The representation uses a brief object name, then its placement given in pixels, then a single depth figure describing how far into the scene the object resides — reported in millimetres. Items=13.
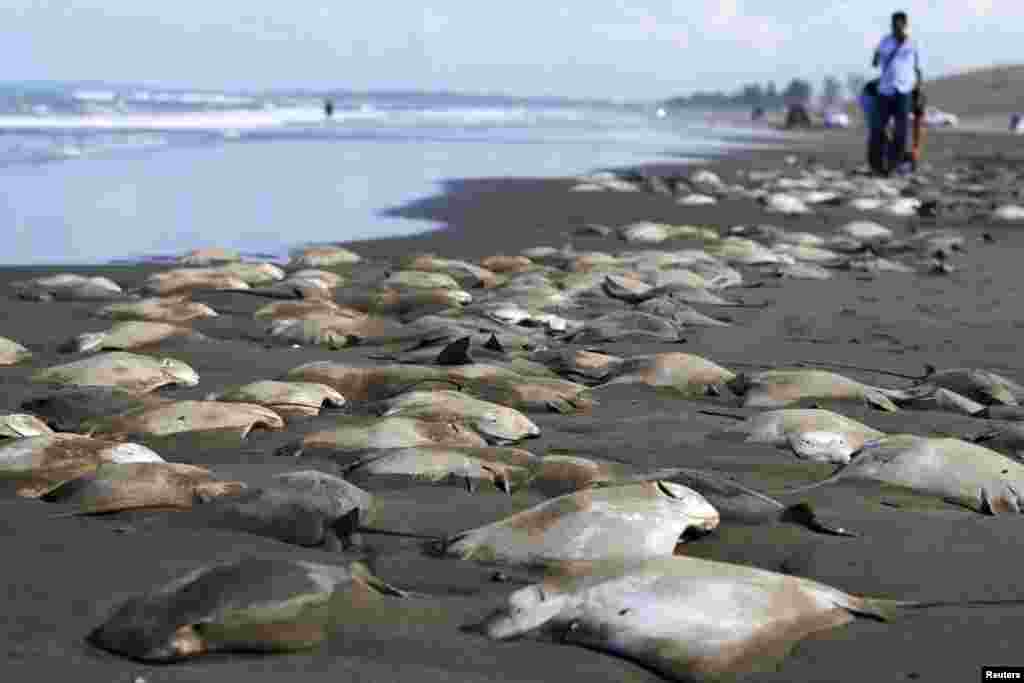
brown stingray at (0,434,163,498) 3541
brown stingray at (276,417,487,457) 4016
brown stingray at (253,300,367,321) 6539
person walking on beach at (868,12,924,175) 16750
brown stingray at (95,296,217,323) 6676
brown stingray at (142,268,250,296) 7730
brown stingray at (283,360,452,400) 4836
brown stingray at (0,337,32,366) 5508
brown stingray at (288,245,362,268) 9203
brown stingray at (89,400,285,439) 4215
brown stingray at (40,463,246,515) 3389
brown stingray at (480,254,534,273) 8719
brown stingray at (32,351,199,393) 4953
